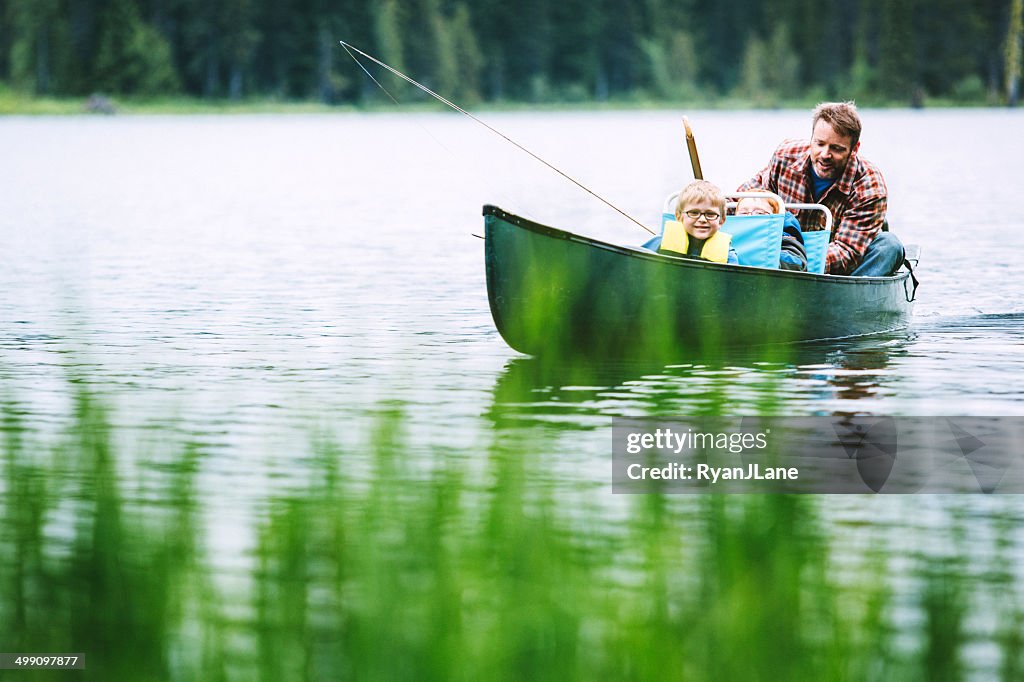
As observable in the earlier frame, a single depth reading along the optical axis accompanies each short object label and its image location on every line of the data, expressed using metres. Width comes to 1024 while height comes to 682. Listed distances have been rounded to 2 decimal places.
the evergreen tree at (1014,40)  75.61
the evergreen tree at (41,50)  105.31
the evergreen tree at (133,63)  103.31
